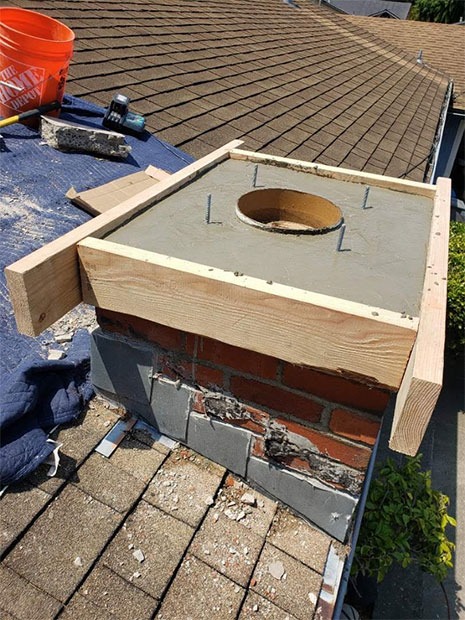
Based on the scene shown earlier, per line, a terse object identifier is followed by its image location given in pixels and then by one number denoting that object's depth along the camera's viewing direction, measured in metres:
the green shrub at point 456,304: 7.73
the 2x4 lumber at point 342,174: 2.26
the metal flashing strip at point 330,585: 1.44
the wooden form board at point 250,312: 1.20
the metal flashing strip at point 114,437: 1.70
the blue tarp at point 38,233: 1.59
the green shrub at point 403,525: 3.22
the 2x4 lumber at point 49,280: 1.27
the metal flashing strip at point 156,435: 1.80
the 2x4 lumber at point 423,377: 1.04
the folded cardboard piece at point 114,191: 2.89
